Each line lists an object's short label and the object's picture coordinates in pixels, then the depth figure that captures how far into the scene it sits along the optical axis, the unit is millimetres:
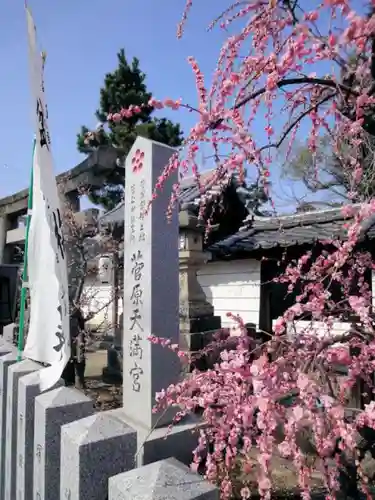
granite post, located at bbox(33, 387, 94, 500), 2037
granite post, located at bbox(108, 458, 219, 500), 1262
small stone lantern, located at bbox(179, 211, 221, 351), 5555
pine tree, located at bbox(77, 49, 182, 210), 14594
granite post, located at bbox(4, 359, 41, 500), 2646
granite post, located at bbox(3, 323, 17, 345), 6200
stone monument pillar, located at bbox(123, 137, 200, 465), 2248
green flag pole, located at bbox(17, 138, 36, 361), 3102
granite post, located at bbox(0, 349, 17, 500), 2914
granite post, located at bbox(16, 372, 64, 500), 2340
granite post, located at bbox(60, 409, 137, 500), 1579
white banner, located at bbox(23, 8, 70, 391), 2539
